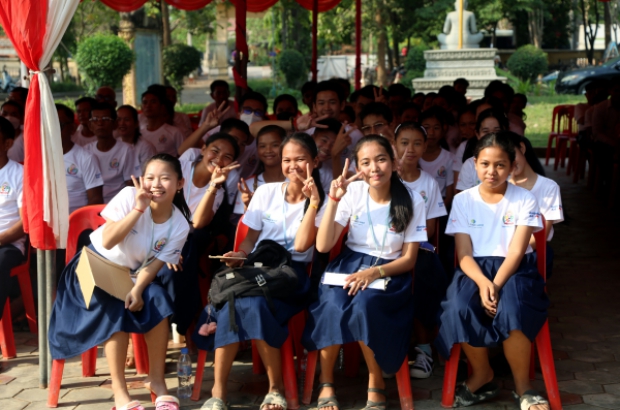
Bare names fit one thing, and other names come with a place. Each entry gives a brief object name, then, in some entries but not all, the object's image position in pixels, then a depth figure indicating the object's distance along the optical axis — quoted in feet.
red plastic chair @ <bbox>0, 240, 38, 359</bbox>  13.98
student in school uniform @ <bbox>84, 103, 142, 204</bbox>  18.24
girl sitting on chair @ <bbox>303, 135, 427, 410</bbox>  11.57
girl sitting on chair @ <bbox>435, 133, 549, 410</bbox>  11.48
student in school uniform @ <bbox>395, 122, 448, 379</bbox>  13.21
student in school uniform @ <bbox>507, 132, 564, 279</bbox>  12.98
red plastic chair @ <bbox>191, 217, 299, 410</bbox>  11.94
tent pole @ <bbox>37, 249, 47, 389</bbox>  12.73
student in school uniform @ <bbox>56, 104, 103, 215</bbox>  16.46
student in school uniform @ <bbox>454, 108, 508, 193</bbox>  15.01
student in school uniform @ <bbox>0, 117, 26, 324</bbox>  14.34
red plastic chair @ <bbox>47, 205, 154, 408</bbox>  13.00
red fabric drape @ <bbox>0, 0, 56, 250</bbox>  12.06
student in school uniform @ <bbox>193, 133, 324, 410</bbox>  11.59
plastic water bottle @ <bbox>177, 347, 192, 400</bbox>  12.43
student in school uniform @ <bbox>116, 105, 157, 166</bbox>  19.02
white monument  59.72
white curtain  12.26
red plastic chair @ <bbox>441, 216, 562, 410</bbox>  11.51
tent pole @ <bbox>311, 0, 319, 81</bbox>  33.83
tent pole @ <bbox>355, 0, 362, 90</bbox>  35.14
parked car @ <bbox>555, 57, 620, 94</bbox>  66.63
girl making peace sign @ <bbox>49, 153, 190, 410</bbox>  11.60
